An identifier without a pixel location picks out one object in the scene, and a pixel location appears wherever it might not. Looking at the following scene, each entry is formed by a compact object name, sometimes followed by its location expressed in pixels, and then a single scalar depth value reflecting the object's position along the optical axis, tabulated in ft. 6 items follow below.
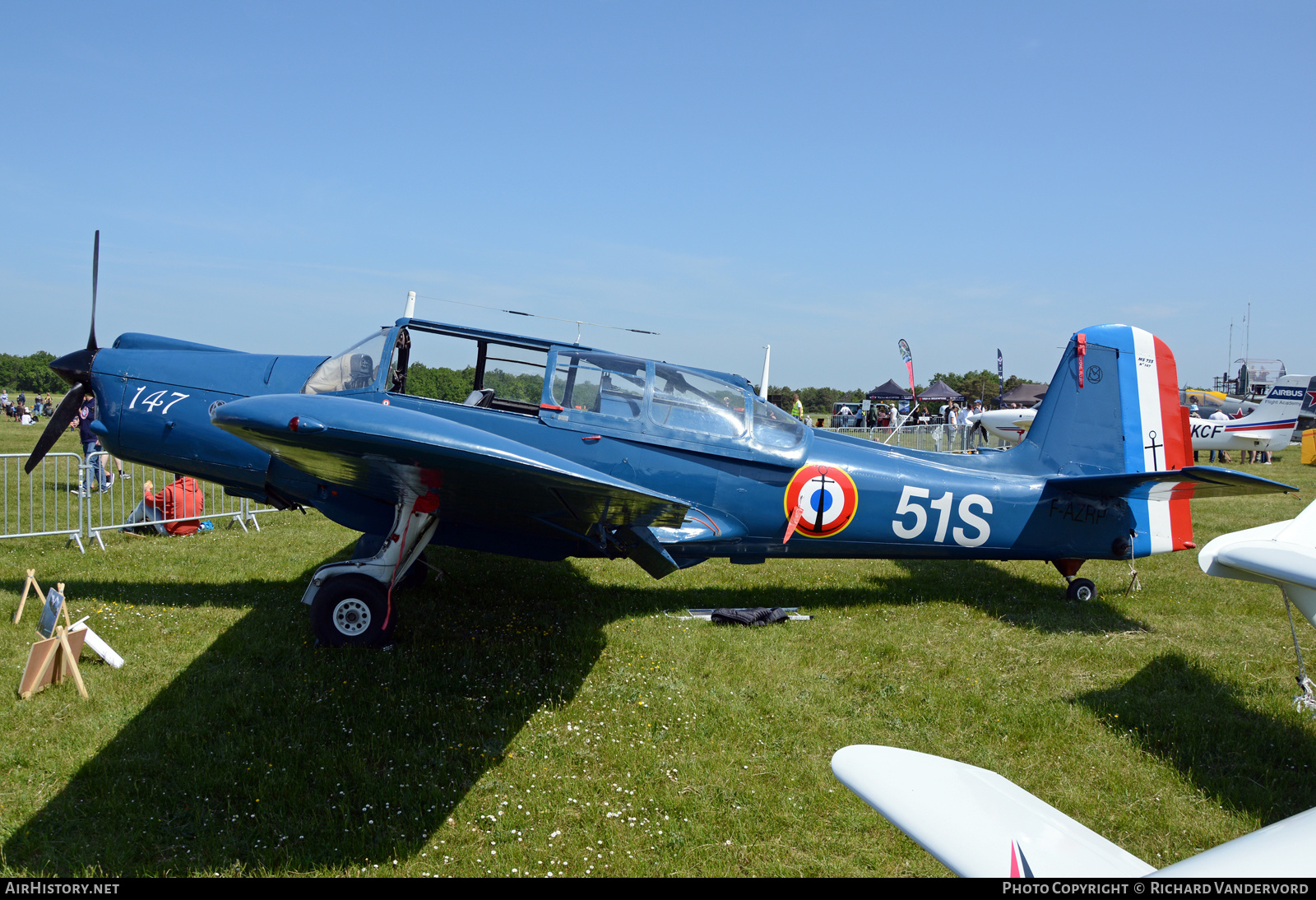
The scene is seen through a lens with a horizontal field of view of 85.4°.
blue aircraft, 17.54
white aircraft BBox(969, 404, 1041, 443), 69.05
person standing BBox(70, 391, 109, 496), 33.62
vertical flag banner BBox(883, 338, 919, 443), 107.83
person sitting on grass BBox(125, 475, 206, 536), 29.50
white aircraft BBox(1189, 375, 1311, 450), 66.80
